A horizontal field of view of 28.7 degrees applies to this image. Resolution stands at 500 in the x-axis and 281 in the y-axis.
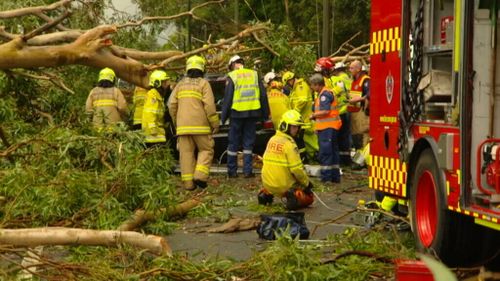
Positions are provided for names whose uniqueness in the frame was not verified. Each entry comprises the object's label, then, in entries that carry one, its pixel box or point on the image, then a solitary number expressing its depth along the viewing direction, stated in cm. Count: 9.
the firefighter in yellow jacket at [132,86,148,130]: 1596
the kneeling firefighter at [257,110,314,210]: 1132
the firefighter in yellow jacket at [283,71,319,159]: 1666
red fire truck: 700
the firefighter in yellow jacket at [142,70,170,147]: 1480
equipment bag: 914
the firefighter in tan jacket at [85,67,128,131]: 1514
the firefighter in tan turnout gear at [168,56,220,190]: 1396
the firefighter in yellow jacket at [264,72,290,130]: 1709
